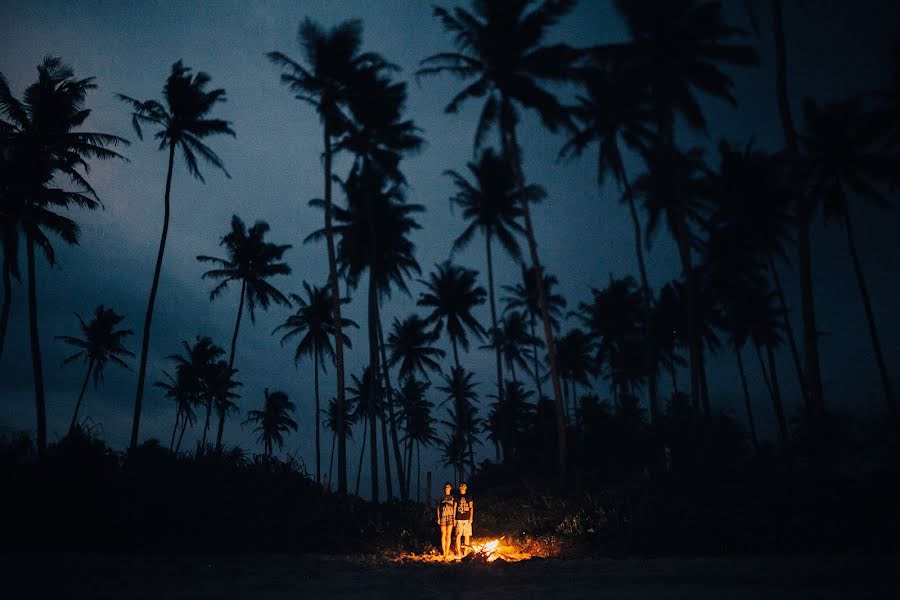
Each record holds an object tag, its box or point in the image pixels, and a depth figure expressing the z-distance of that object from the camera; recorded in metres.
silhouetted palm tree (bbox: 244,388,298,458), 46.99
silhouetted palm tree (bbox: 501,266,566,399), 32.47
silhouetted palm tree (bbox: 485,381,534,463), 37.28
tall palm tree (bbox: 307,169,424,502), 22.17
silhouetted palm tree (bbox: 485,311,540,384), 34.41
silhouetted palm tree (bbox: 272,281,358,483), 30.23
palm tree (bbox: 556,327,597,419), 37.19
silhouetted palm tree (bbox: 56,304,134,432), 31.39
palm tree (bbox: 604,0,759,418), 15.40
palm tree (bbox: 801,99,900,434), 19.58
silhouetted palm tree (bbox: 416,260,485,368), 29.52
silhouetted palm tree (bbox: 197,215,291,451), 26.52
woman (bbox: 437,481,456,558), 10.12
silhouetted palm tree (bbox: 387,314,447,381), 32.22
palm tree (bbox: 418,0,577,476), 16.17
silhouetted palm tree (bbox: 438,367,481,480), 35.00
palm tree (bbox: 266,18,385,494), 16.34
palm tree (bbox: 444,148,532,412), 25.02
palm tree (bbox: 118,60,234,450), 18.36
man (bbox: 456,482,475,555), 10.16
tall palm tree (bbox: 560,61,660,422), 19.39
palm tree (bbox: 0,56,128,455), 15.98
